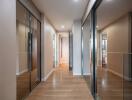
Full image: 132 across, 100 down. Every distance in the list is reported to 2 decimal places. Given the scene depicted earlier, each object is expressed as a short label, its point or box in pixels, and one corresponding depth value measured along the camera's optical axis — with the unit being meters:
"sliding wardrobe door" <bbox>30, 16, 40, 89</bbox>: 3.39
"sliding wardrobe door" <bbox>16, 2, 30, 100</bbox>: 2.42
